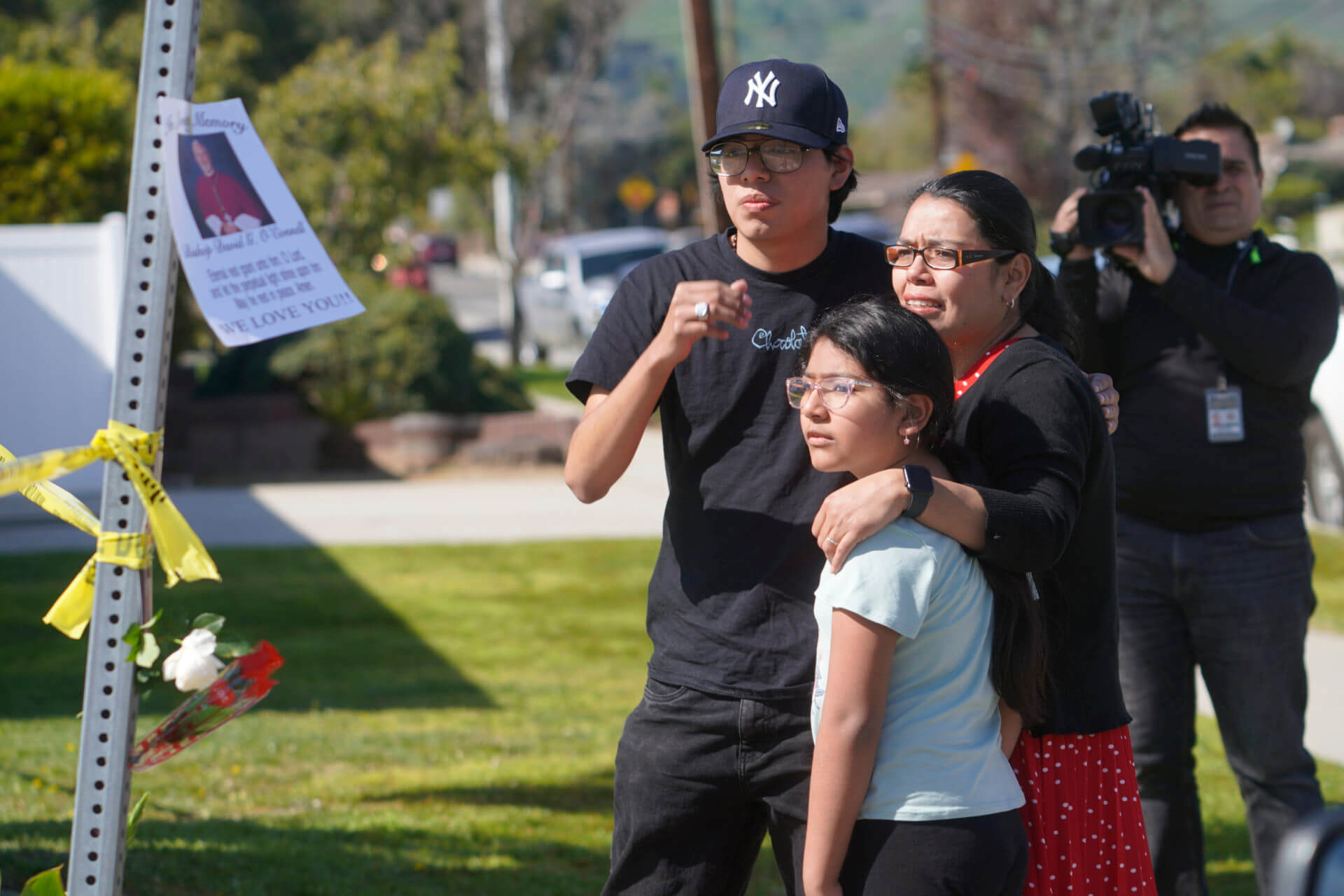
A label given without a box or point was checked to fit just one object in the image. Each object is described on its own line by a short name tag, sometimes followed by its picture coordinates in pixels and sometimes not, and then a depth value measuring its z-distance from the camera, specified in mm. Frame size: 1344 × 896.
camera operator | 6906
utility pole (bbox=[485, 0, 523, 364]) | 47437
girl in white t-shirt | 4227
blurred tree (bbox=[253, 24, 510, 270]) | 33562
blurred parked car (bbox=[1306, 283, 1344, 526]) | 18109
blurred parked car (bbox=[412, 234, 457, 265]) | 116500
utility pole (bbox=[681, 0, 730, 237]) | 24109
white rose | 4293
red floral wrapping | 4449
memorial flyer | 4285
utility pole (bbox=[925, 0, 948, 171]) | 52562
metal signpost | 4355
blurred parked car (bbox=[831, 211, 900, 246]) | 51875
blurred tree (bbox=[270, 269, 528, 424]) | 27437
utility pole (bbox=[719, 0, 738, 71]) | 62937
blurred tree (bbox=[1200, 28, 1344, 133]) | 109375
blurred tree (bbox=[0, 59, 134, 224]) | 26281
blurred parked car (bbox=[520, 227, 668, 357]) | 48622
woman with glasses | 4629
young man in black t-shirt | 4934
